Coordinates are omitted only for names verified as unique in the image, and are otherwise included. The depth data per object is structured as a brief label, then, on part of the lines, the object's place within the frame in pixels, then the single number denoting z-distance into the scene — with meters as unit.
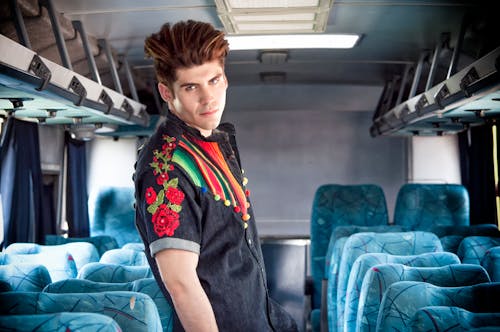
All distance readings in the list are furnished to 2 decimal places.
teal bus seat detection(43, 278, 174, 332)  2.03
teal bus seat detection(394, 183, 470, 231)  5.30
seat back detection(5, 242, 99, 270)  3.45
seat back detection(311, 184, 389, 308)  5.08
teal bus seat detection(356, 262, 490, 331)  2.34
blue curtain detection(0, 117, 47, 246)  4.50
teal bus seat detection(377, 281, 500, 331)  1.99
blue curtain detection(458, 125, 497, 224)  5.62
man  1.41
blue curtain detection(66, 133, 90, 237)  5.76
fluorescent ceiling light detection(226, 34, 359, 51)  4.44
